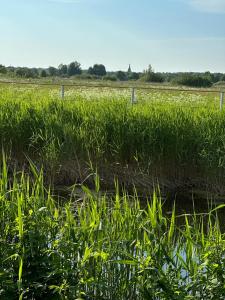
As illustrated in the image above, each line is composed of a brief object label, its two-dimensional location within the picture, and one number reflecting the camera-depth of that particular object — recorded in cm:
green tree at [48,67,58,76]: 10166
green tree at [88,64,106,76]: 10686
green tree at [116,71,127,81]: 9963
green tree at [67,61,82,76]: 10706
